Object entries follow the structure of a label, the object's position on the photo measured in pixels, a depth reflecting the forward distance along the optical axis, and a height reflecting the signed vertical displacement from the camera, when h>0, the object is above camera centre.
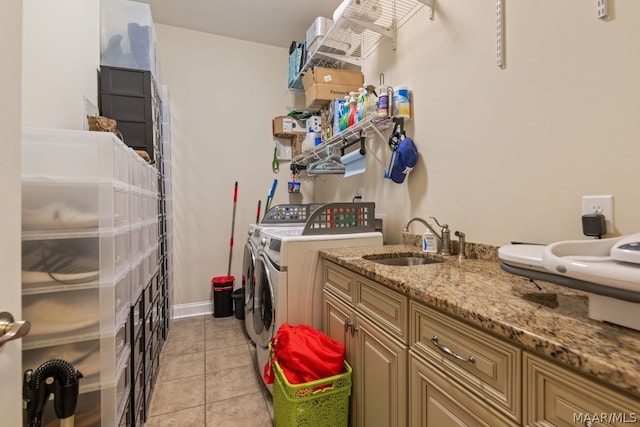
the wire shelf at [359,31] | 1.83 +1.34
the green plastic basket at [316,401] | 1.23 -0.81
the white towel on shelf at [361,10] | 1.79 +1.31
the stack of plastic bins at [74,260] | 0.93 -0.14
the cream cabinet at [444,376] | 0.53 -0.41
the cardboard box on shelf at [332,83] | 2.51 +1.16
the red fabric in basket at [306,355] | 1.28 -0.64
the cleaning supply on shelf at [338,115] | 2.25 +0.79
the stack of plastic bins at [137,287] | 1.32 -0.34
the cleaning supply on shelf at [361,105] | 1.97 +0.75
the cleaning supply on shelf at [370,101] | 1.87 +0.75
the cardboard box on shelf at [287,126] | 3.31 +1.03
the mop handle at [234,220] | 3.30 -0.04
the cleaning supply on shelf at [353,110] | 2.07 +0.76
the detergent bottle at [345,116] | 2.17 +0.75
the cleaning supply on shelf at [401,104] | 1.80 +0.68
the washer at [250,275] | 2.29 -0.51
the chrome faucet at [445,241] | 1.49 -0.15
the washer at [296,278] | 1.60 -0.36
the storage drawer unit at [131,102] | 2.02 +0.83
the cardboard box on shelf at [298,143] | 3.36 +0.86
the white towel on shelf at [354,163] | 2.15 +0.40
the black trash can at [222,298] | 3.08 -0.87
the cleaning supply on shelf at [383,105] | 1.77 +0.67
